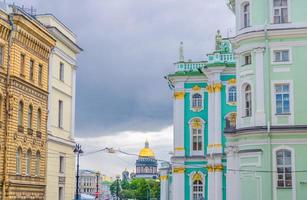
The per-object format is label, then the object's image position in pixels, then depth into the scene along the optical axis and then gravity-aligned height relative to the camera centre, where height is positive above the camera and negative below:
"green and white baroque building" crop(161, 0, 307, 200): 39.25 +5.43
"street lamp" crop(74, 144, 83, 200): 49.34 +3.12
